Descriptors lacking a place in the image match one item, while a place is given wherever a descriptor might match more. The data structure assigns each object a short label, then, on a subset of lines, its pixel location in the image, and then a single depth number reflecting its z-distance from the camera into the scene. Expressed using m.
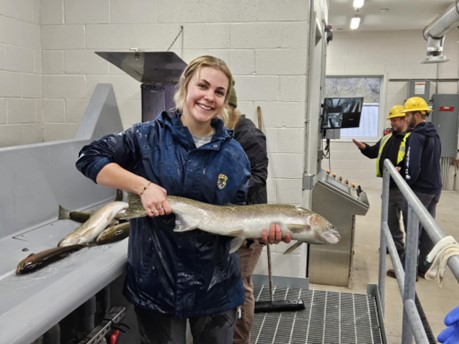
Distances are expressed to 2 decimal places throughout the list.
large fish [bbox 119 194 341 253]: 1.50
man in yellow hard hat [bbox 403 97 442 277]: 4.34
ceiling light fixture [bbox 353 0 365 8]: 6.75
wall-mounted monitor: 4.59
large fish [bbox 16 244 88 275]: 1.90
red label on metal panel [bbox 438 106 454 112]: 9.09
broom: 3.23
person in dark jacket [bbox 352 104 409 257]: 4.59
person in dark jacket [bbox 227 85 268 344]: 2.36
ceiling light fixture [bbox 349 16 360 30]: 8.17
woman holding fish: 1.54
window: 9.80
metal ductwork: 6.58
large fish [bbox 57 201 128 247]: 2.10
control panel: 4.25
